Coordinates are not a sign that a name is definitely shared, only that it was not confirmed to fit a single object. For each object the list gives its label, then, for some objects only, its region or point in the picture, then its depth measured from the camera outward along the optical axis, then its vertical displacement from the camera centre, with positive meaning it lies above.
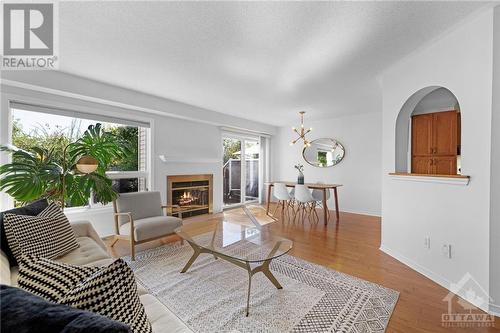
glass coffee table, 2.00 -0.85
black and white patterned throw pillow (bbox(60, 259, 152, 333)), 0.71 -0.44
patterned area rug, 1.67 -1.19
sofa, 1.09 -0.78
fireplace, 4.64 -0.65
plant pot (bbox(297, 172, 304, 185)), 4.90 -0.34
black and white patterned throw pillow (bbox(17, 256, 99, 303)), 0.78 -0.42
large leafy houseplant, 2.29 -0.11
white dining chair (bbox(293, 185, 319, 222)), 4.58 -0.63
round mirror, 5.79 +0.33
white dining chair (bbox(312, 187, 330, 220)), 4.97 -0.69
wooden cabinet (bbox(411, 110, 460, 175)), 2.96 +0.32
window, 3.01 +0.46
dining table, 4.39 -0.47
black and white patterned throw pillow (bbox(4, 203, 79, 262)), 1.55 -0.54
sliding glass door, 5.96 -0.11
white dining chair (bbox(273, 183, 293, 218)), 4.95 -0.63
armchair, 2.76 -0.76
